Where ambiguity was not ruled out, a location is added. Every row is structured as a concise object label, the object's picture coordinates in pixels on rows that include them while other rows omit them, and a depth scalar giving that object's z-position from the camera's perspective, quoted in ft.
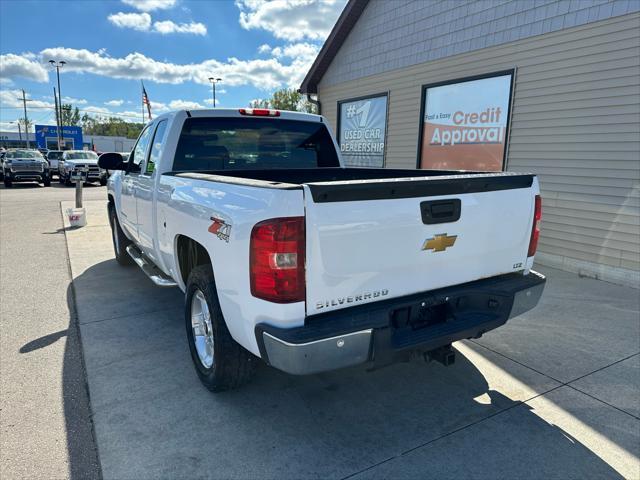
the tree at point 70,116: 282.75
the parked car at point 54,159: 86.21
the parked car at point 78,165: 75.20
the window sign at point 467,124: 25.88
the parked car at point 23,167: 71.31
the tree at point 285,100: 160.76
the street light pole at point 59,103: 141.20
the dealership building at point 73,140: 194.08
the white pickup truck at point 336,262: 7.56
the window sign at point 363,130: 34.78
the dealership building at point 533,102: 20.31
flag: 80.64
